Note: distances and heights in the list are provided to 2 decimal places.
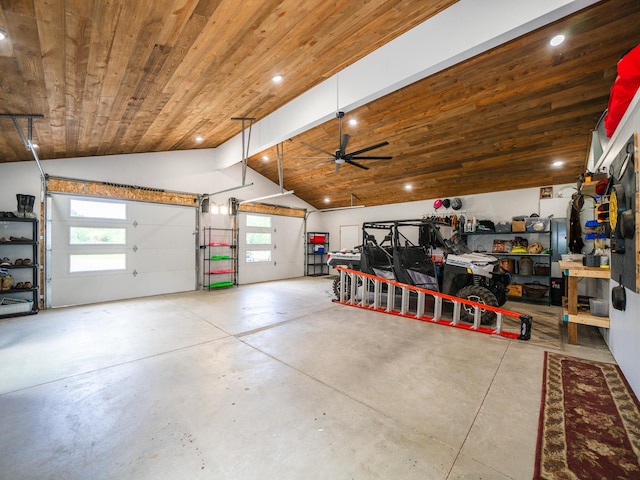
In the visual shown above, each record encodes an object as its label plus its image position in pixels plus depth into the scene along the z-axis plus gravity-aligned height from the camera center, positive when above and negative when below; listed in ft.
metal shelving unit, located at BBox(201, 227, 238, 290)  25.93 -1.97
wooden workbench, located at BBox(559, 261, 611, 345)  10.39 -2.55
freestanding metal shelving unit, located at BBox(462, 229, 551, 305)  19.88 -1.84
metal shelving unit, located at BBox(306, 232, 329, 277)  35.94 -1.89
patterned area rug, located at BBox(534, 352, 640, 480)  5.05 -4.37
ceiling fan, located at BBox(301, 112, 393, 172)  15.17 +4.70
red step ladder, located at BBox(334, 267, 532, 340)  12.44 -3.93
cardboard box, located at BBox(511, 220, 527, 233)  20.36 +0.99
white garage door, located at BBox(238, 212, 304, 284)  29.19 -1.58
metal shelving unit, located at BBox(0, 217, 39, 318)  15.61 -1.72
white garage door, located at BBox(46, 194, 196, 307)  18.45 -0.91
